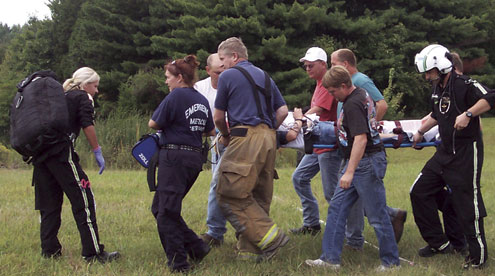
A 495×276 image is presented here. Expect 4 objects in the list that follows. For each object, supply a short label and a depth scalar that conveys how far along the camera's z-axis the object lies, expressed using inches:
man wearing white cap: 468.1
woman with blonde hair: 404.2
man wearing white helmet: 400.2
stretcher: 427.8
